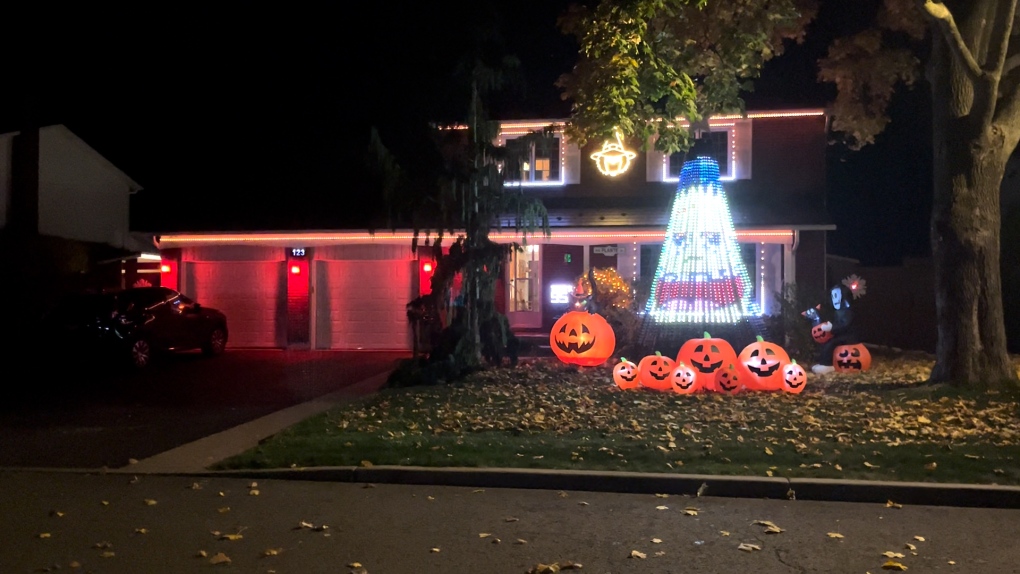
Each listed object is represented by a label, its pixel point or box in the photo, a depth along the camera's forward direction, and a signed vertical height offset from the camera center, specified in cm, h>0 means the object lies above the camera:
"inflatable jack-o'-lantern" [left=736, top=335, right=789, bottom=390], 1187 -86
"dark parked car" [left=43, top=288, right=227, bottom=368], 1566 -51
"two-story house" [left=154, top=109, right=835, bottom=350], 1819 +99
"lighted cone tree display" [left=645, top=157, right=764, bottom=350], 1355 +47
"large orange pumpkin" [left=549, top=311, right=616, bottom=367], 1427 -64
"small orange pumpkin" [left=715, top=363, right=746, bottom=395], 1188 -107
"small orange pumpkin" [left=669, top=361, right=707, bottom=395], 1188 -105
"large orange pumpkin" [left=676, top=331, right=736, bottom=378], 1195 -75
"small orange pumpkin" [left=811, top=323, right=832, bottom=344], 1407 -55
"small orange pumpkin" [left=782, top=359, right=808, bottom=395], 1180 -103
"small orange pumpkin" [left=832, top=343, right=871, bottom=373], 1392 -92
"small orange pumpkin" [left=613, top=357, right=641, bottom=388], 1235 -104
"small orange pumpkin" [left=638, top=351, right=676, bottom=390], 1216 -98
